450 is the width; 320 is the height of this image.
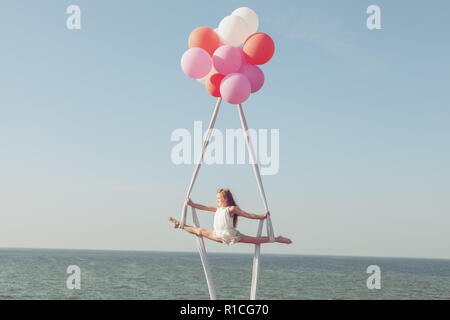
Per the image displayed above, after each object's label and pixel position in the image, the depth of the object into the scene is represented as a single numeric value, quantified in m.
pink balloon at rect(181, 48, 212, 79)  5.62
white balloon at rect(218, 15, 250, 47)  5.75
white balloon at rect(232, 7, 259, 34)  5.89
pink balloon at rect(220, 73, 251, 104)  5.52
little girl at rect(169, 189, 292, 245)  5.62
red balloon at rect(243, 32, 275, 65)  5.71
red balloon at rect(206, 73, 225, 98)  5.94
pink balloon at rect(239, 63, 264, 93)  5.80
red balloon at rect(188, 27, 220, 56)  5.80
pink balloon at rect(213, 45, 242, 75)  5.60
